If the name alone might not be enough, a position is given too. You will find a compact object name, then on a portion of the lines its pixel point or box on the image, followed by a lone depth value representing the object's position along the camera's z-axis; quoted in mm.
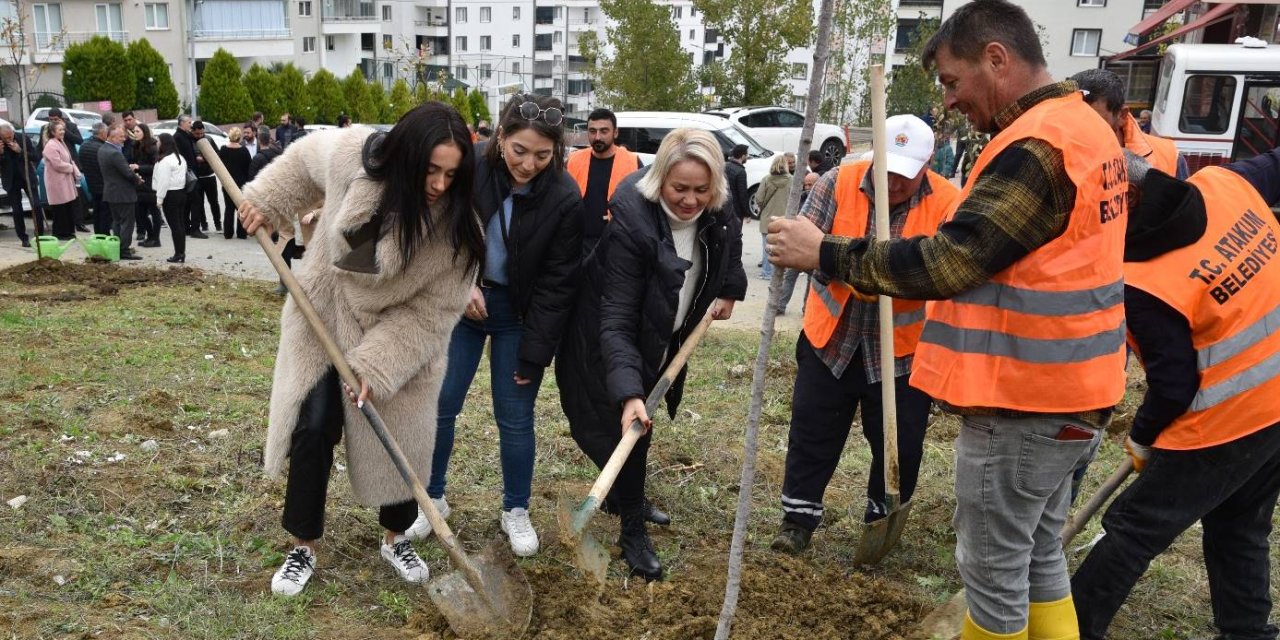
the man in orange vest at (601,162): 6496
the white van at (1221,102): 13531
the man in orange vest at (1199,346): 2670
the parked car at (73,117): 16178
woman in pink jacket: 11398
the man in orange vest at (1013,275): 2154
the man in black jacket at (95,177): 11703
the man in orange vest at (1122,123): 3992
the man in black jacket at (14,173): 11373
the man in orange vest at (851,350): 3455
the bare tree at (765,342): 2203
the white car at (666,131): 17016
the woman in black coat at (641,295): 3217
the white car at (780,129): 21625
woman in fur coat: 2961
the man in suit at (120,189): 10891
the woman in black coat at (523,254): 3340
